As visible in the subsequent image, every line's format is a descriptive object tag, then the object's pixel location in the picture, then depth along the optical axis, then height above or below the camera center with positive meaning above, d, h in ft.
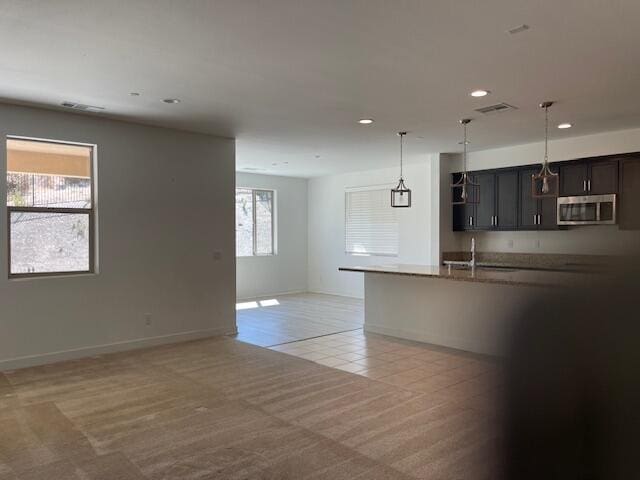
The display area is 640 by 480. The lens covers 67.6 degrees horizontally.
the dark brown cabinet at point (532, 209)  20.93 +1.16
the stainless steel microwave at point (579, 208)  18.72 +1.08
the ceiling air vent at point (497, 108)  15.21 +4.13
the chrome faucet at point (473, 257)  18.74 -0.89
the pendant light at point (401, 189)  18.18 +1.78
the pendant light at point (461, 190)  21.78 +2.26
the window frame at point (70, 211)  15.37 +0.82
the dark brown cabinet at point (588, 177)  19.07 +2.37
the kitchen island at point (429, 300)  16.90 -2.57
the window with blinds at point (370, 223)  30.07 +0.77
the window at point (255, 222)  31.71 +0.90
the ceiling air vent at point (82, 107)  15.14 +4.16
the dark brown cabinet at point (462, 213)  24.06 +1.12
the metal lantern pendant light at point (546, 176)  14.73 +2.08
